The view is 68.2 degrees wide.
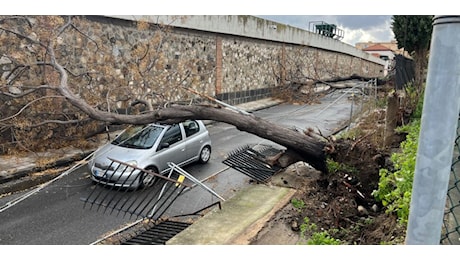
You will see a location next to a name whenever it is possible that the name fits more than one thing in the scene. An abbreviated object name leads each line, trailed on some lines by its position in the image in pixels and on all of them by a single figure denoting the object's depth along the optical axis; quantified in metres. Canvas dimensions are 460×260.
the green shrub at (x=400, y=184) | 3.45
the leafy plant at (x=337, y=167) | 6.75
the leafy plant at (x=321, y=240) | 3.83
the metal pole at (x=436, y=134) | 0.92
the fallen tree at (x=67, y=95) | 7.24
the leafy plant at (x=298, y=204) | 5.59
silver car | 7.64
